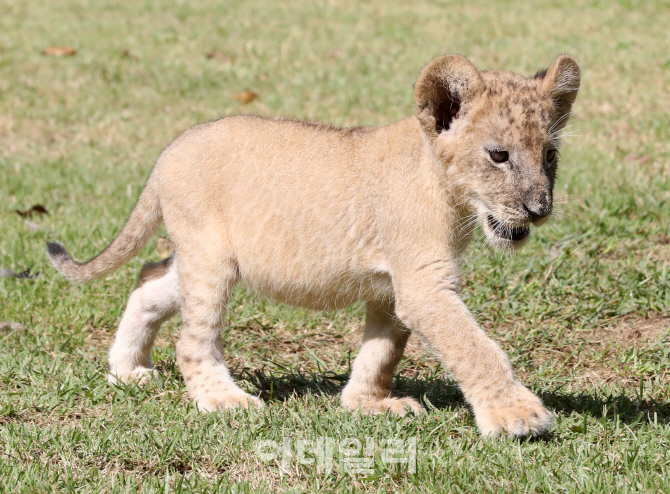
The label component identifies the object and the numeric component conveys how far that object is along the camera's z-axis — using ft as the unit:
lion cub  27.04
